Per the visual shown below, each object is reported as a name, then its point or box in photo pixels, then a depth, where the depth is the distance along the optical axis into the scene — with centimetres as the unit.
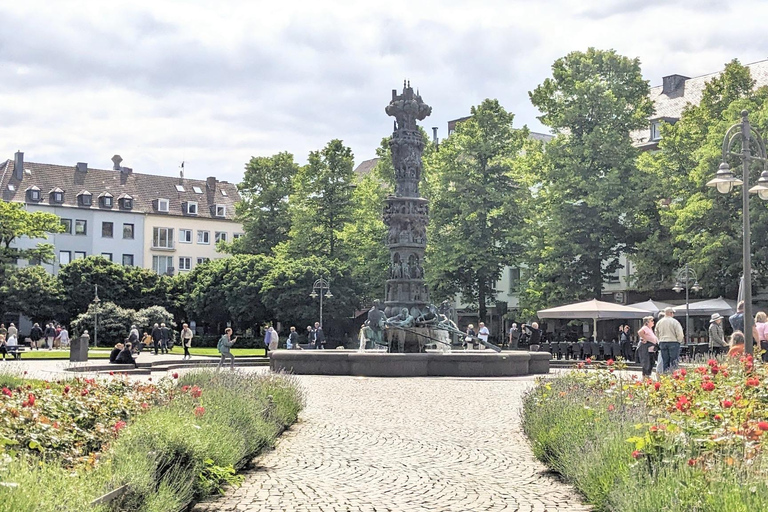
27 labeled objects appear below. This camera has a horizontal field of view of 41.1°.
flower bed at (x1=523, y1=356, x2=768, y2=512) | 629
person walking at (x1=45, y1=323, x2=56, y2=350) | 5818
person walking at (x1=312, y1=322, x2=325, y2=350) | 4194
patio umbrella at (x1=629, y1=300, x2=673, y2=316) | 3719
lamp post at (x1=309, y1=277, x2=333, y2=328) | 4731
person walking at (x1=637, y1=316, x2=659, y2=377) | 2147
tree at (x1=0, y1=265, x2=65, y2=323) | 6688
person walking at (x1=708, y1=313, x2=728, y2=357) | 2146
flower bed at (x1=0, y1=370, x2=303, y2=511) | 614
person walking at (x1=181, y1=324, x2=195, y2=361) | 3963
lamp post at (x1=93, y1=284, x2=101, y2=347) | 5257
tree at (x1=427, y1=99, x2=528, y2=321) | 5125
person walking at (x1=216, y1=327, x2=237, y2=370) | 3136
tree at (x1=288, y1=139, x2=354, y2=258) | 6166
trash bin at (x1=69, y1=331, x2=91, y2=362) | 3462
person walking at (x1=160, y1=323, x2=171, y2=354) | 4684
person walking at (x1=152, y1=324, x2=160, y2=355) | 4586
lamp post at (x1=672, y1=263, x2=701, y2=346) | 3718
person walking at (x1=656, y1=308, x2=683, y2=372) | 1950
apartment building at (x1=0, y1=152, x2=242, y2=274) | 8331
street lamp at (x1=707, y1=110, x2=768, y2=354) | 1599
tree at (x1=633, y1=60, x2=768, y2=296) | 3938
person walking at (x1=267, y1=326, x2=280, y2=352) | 3813
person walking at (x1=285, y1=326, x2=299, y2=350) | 4211
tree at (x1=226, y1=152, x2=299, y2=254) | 7069
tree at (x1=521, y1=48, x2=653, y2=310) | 4566
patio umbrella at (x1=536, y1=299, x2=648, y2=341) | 3653
